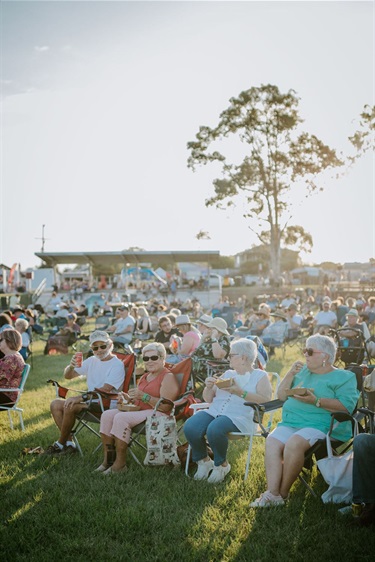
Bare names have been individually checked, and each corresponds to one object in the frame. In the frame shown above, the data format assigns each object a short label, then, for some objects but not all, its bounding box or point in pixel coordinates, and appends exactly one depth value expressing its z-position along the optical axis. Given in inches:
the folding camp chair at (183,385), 200.8
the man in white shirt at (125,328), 454.9
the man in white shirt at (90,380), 209.5
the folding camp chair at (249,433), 176.4
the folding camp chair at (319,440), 154.8
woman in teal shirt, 155.6
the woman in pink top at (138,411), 189.5
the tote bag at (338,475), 151.6
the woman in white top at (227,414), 178.5
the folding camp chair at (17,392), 235.6
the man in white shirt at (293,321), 461.1
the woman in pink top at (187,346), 308.0
